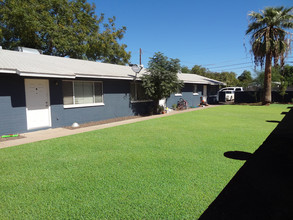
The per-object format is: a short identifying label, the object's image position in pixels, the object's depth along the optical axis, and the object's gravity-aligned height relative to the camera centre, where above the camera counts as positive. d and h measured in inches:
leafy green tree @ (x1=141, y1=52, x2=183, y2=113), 504.7 +52.5
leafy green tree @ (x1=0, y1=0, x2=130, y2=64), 748.6 +305.1
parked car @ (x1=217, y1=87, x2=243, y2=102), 1037.8 +7.8
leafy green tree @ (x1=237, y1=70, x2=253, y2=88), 2521.7 +287.3
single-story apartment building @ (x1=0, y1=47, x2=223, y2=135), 303.0 +10.8
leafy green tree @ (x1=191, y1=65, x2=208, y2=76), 2109.4 +298.2
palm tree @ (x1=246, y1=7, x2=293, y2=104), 704.4 +231.0
